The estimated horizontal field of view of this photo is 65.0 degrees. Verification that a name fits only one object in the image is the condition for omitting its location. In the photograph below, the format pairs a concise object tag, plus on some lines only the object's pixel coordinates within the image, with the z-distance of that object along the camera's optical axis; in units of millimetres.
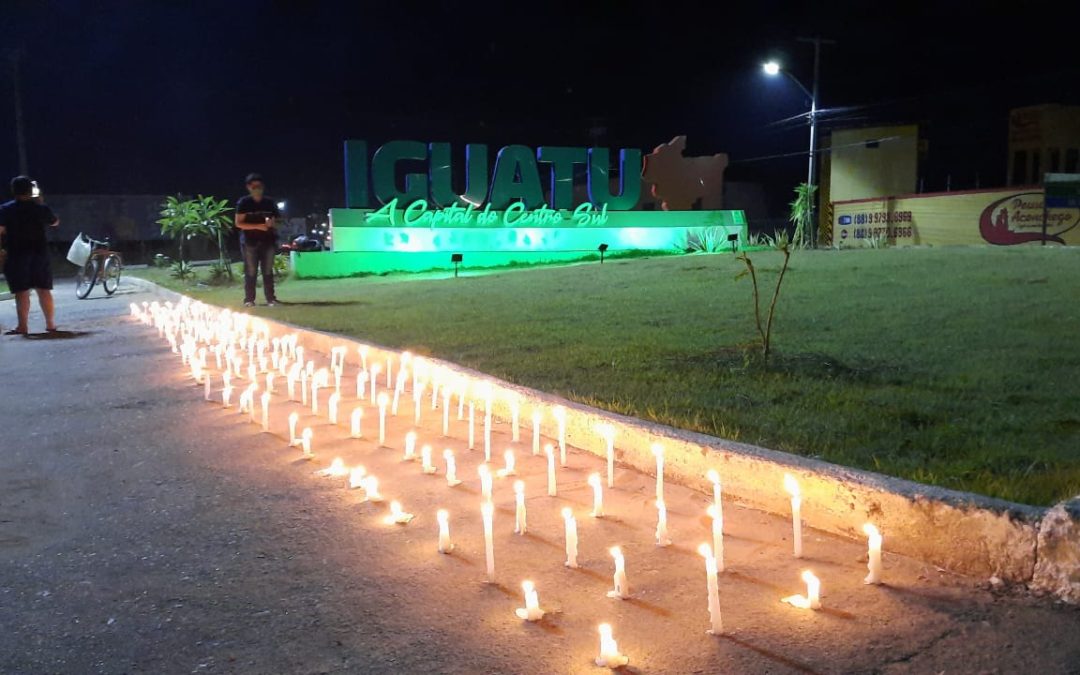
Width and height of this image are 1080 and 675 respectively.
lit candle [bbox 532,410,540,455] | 5039
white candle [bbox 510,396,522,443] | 5328
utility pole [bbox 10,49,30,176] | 28500
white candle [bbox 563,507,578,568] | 3316
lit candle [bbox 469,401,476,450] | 5277
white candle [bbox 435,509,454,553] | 3545
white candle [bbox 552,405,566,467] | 4812
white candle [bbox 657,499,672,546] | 3565
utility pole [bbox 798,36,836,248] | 24516
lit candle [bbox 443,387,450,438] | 5596
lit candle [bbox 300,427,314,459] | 5055
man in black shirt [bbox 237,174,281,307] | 12086
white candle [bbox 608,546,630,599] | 3084
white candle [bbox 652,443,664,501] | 4039
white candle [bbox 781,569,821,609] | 2963
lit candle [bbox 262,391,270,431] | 5762
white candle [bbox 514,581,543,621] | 2939
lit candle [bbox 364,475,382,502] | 4277
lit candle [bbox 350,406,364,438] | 5418
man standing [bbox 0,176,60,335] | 10148
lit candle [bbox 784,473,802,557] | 3400
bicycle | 17828
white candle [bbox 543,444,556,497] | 4292
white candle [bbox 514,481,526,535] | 3709
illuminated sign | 23828
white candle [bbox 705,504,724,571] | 3232
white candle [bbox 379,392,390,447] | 5380
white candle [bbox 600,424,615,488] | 4445
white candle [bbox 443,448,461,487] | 4523
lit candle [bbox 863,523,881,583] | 3102
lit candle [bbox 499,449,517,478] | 4629
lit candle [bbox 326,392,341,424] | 5812
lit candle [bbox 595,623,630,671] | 2584
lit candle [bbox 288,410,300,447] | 5258
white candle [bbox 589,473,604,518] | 3924
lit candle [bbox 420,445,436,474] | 4750
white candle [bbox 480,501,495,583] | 3215
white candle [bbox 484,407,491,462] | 4945
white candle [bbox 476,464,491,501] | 3800
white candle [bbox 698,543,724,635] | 2754
